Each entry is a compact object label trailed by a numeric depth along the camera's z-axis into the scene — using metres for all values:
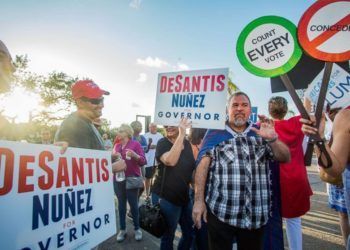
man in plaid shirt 2.14
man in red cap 2.11
